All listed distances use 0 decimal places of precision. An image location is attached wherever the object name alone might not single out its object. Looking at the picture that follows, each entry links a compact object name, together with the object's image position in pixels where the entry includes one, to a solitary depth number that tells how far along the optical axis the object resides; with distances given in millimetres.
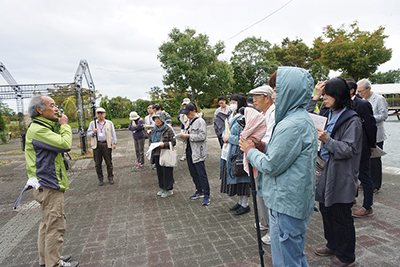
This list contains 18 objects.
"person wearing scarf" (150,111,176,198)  5168
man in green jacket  2762
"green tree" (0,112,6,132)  19597
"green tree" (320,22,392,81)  23734
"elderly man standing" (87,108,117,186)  6434
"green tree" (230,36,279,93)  29953
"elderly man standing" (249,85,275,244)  2822
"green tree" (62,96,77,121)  26453
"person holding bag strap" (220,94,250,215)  3760
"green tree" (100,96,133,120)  28906
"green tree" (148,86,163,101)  31875
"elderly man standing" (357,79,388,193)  4605
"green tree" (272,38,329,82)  37156
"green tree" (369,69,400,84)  60469
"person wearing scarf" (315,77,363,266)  2512
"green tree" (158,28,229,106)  22828
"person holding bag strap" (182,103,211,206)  4797
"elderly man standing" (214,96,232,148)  5816
